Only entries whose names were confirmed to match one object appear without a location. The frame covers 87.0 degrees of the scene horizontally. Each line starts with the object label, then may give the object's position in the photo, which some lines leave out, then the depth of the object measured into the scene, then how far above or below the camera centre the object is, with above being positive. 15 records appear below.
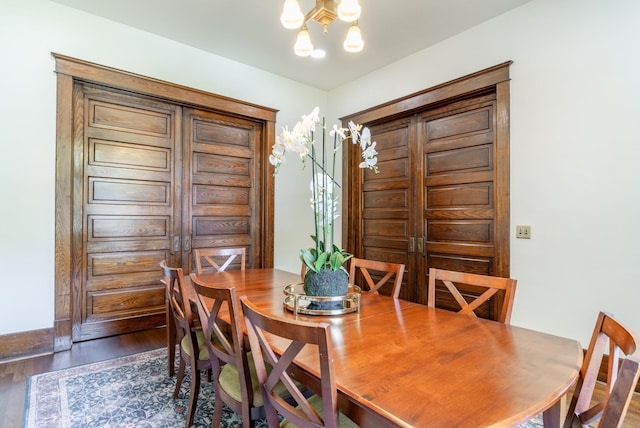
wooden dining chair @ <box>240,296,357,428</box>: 0.88 -0.46
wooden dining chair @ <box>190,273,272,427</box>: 1.31 -0.62
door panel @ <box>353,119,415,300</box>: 3.71 +0.18
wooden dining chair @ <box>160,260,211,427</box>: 1.74 -0.69
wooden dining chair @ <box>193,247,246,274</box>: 2.79 -0.32
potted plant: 1.60 +0.01
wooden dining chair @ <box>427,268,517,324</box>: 1.59 -0.34
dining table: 0.81 -0.46
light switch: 2.69 -0.12
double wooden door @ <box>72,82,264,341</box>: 3.03 +0.19
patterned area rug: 1.83 -1.11
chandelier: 1.68 +1.06
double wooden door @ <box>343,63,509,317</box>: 2.96 +0.26
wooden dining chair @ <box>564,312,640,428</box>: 0.92 -0.44
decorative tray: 1.57 -0.43
